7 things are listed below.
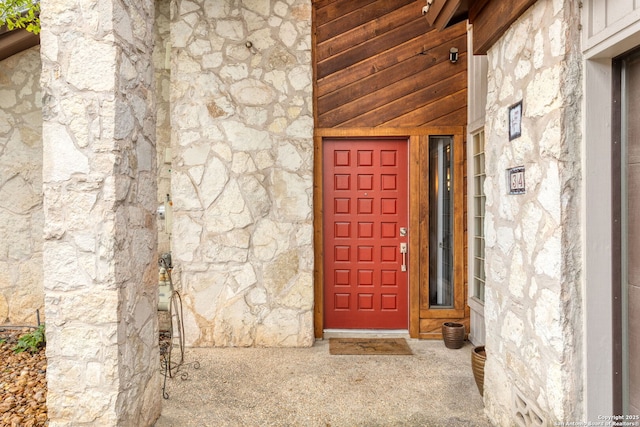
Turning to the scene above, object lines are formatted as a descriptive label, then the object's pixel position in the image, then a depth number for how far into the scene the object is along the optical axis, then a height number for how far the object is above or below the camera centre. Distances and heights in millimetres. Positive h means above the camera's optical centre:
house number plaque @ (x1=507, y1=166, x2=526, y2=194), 2225 +151
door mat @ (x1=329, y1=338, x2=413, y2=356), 3877 -1335
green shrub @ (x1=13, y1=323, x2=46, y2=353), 3674 -1174
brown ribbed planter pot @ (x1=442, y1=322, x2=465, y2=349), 3947 -1220
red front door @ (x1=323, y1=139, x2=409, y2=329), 4340 -141
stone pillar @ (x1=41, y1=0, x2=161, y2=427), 2084 -4
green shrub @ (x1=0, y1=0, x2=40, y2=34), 3188 +1578
